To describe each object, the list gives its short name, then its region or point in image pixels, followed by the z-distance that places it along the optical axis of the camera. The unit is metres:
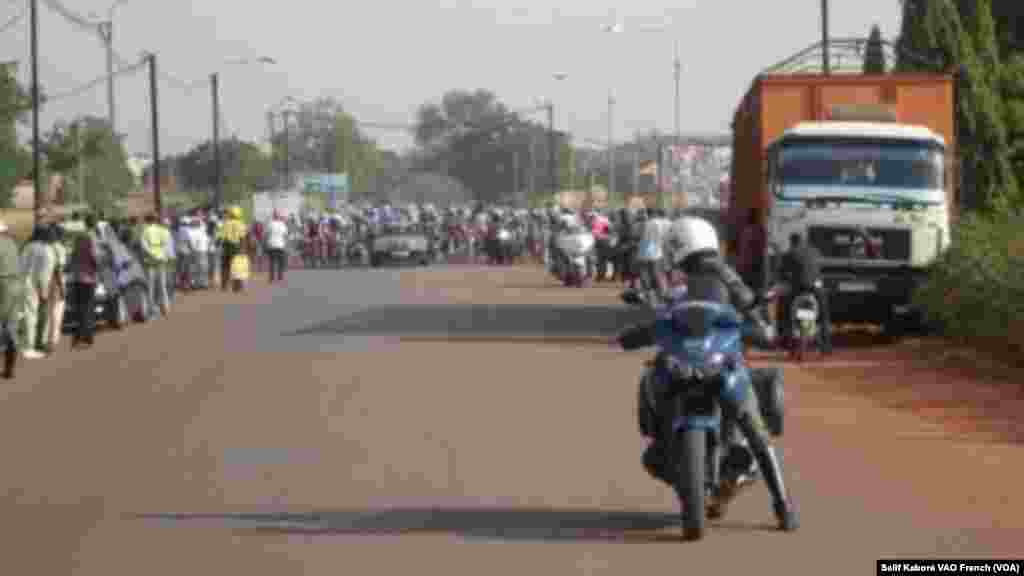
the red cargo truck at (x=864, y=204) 26.78
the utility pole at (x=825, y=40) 37.88
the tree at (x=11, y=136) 74.94
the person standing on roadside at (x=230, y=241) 46.69
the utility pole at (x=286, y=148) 97.10
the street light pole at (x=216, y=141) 70.94
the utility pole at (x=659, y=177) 61.70
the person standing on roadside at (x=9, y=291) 21.86
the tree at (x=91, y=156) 75.31
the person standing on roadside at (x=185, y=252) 45.56
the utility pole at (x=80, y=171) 62.97
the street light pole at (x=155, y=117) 59.78
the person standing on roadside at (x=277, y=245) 51.28
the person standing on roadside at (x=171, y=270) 36.18
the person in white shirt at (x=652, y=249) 34.00
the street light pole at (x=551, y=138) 88.00
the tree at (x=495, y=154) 146.75
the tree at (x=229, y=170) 107.94
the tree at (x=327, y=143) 156.62
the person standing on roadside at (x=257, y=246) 61.59
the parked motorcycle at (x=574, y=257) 46.78
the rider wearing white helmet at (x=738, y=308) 11.02
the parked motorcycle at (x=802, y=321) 24.28
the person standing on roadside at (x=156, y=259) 34.72
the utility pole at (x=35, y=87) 48.28
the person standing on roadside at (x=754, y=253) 27.80
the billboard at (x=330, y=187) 115.25
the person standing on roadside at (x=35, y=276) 24.98
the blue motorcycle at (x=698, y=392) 10.74
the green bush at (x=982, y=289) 22.08
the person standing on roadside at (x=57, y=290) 26.03
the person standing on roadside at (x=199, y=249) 45.69
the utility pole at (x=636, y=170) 96.53
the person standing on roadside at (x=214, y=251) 48.06
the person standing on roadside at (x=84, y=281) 27.78
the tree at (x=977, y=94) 31.91
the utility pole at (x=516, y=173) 137.25
